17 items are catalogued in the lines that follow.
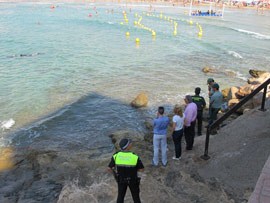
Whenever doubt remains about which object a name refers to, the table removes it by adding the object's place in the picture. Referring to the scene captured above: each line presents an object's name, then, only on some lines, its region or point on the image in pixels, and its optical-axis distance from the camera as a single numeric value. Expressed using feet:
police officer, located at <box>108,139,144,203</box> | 14.26
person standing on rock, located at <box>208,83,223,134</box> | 26.63
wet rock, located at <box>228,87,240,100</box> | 40.40
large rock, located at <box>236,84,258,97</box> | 38.50
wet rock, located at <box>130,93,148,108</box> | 42.00
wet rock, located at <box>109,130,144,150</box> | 28.43
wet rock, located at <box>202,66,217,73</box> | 64.75
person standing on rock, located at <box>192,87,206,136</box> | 25.21
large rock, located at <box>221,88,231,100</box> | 43.83
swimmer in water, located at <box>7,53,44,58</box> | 75.44
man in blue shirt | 20.10
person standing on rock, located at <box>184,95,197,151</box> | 22.27
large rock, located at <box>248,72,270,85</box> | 44.13
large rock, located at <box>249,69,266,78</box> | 56.65
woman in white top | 20.83
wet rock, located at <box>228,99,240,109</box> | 37.04
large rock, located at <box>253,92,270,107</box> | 31.31
